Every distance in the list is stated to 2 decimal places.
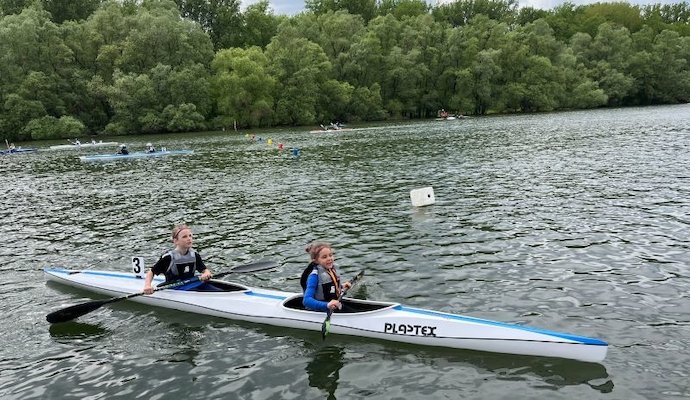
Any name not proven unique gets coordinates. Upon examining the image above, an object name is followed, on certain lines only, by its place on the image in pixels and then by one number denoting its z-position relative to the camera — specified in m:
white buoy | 22.16
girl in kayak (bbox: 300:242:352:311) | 11.13
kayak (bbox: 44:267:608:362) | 9.44
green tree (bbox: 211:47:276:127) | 91.50
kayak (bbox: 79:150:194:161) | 48.24
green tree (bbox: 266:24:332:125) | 95.56
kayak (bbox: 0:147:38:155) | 60.65
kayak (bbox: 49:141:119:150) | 64.03
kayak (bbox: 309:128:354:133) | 73.02
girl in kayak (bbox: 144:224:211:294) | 12.38
